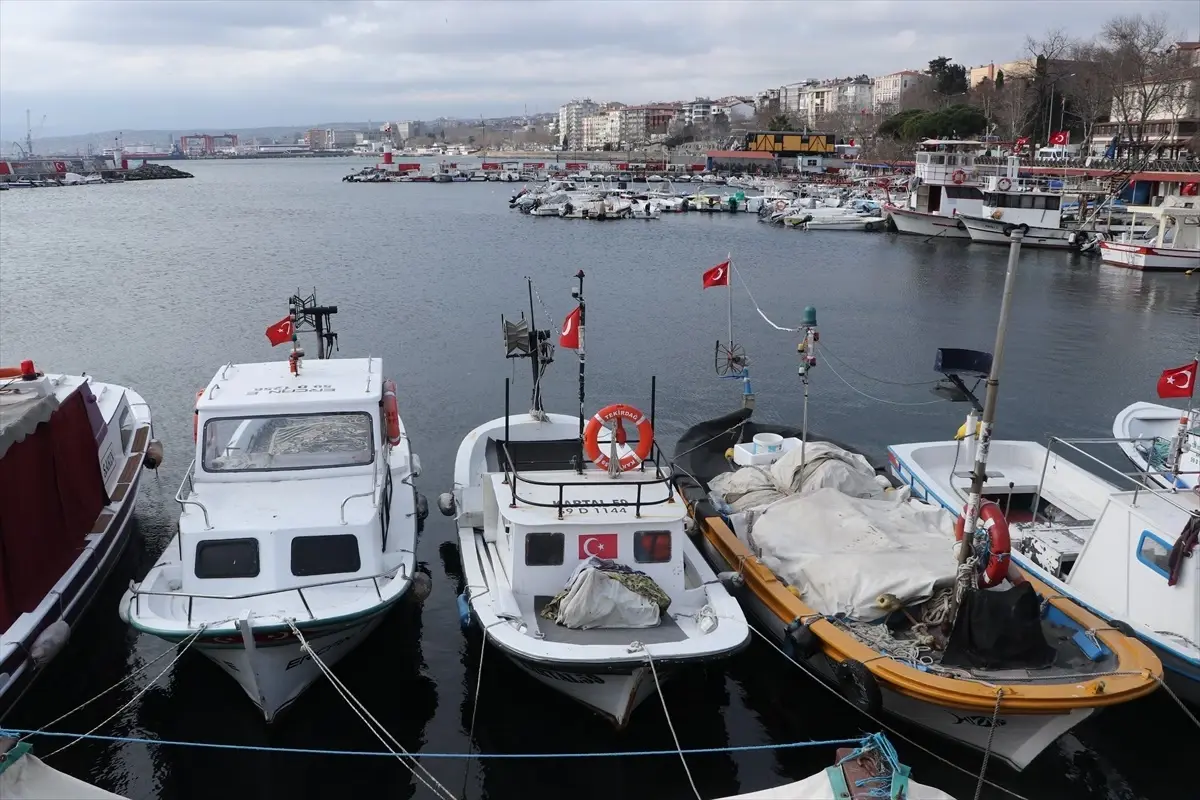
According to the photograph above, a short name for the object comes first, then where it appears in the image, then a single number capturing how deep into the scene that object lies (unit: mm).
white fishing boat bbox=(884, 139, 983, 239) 63969
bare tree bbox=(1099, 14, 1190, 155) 77750
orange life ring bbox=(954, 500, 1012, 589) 10547
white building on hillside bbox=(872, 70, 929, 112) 155100
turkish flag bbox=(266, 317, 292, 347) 16194
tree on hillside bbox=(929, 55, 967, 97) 131125
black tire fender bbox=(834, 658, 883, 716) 10531
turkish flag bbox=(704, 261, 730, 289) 18953
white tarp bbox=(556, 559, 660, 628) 11250
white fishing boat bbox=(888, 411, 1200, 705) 11289
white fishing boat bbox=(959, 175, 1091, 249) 59125
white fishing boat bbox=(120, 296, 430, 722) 11031
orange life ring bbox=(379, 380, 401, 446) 13600
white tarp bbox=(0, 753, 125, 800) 6945
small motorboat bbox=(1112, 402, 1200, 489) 16078
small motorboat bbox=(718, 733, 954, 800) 6926
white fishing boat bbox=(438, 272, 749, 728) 10789
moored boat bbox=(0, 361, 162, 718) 11289
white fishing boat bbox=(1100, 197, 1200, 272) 49312
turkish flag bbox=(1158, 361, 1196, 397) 17328
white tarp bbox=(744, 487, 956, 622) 11812
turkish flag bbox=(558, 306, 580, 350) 15008
